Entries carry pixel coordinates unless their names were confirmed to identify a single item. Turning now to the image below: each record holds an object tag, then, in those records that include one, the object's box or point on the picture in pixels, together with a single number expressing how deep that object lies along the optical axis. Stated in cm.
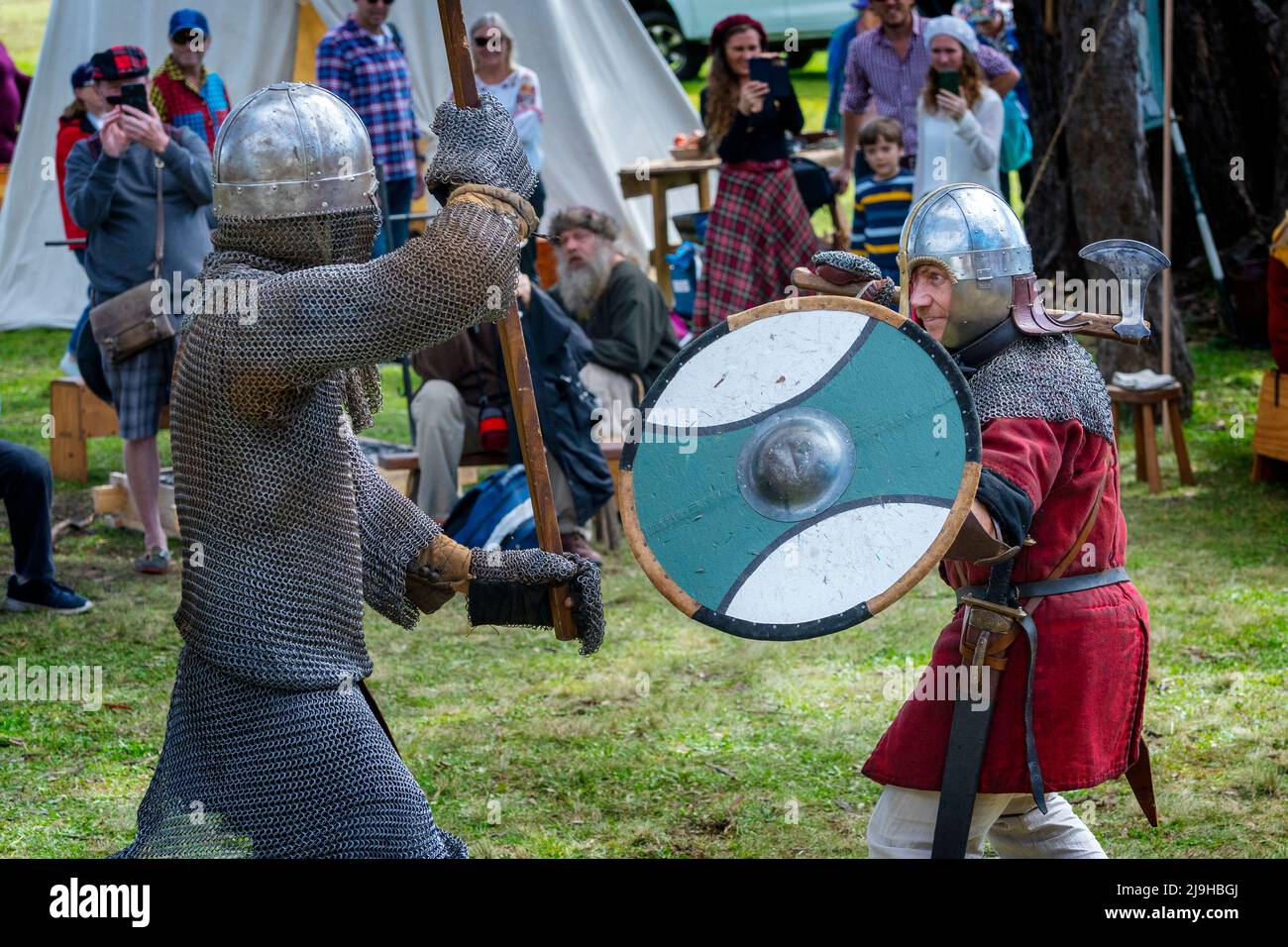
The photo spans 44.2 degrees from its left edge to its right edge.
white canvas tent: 1043
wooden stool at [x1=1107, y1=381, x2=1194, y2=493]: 759
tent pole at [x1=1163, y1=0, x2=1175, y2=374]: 793
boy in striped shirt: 817
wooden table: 1015
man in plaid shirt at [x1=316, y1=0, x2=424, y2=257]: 891
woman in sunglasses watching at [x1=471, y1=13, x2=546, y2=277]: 852
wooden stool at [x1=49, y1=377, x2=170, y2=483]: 798
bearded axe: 308
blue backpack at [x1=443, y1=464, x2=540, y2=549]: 645
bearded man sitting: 712
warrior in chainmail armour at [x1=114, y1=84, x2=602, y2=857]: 265
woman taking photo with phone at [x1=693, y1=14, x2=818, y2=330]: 786
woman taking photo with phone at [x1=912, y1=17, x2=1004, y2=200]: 789
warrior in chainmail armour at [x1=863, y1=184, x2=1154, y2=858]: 300
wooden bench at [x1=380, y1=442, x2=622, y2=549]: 701
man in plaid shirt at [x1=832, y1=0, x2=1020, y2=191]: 880
